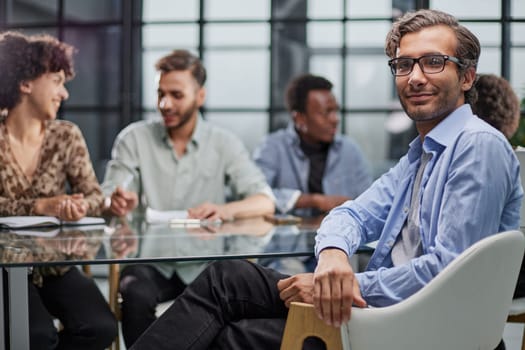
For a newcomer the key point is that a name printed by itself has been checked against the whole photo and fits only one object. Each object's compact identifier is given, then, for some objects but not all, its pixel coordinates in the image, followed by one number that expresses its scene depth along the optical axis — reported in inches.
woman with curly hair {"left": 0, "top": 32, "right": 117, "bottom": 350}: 106.6
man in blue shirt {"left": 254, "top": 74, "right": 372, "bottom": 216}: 148.6
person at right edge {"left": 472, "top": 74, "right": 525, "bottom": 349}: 107.3
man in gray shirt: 130.6
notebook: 107.0
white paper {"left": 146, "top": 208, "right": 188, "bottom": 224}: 119.6
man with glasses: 65.1
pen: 115.0
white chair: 60.6
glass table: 85.6
